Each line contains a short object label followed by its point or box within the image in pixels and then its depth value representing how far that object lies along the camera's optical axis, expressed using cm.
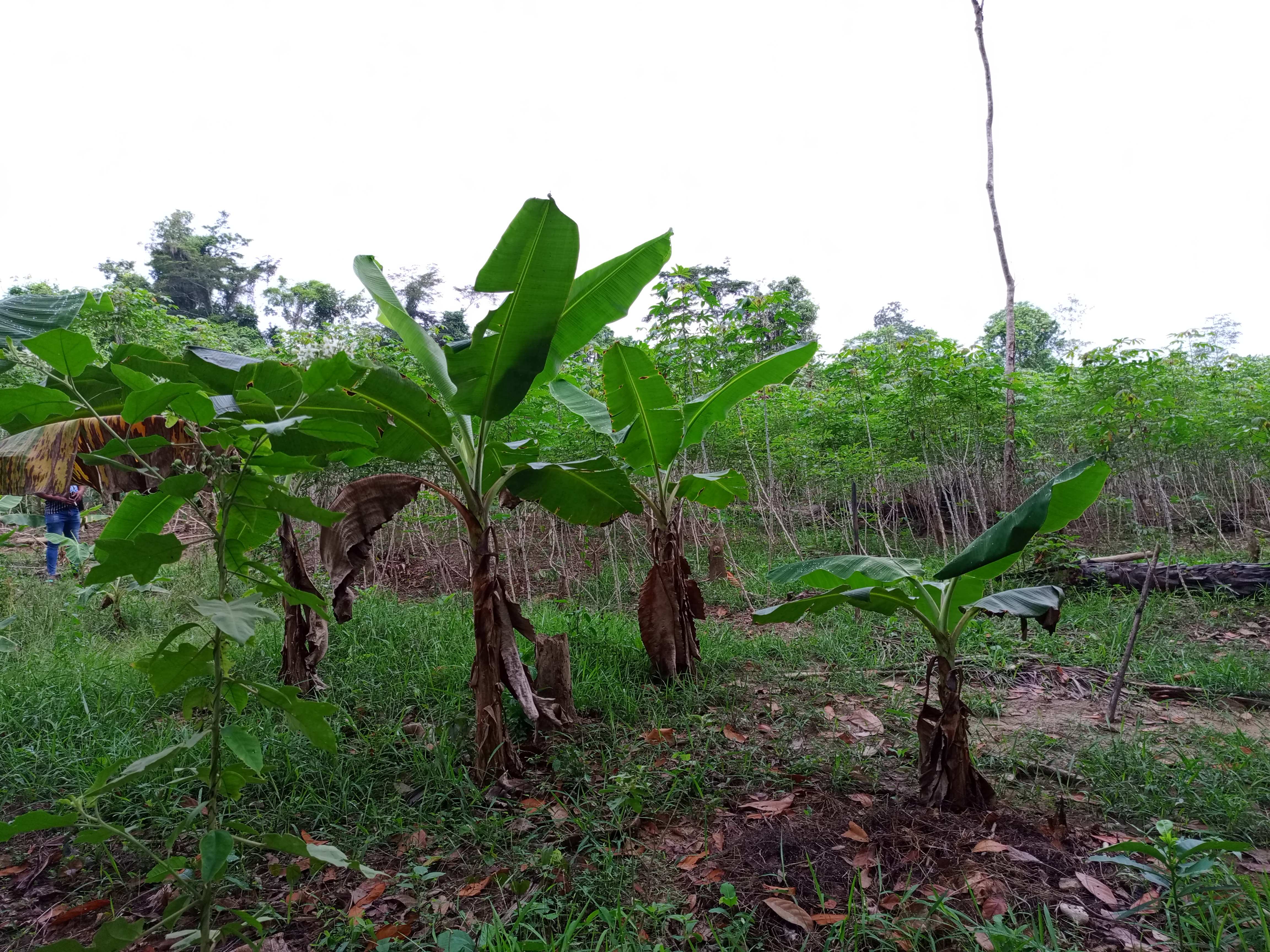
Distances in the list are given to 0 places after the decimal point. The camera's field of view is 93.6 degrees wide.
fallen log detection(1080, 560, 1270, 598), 517
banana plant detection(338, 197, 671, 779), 229
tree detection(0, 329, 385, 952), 103
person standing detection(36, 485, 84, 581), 556
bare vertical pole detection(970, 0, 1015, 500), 629
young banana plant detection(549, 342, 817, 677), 343
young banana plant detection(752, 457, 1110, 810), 191
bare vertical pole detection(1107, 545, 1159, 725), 284
